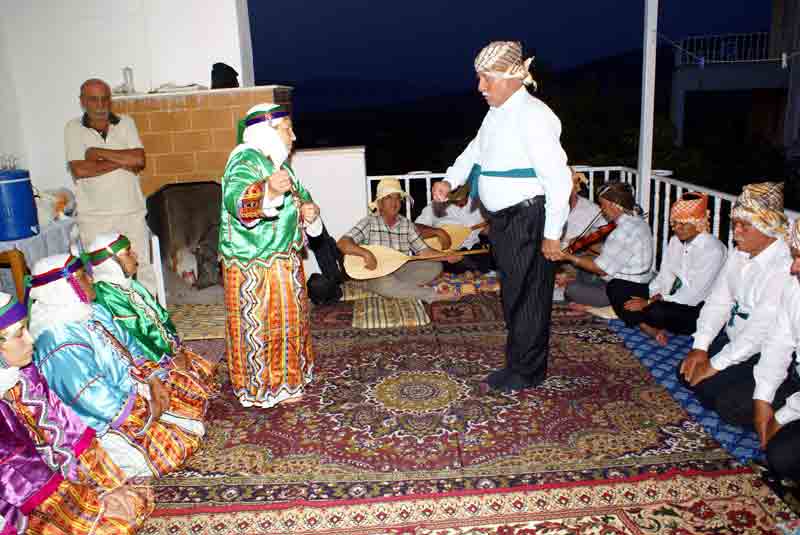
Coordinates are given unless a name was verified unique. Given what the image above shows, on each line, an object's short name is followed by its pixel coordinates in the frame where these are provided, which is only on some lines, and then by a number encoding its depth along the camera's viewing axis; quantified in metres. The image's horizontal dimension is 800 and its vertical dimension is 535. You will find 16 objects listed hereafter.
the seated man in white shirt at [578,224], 4.88
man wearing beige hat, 4.86
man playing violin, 4.16
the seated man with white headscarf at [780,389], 2.34
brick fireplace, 4.92
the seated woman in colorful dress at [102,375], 2.27
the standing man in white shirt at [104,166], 4.22
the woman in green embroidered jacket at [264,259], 2.68
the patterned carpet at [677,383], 2.65
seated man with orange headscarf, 3.62
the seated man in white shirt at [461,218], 5.48
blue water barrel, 3.27
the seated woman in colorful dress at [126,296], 2.85
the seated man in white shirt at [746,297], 2.73
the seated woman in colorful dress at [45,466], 1.89
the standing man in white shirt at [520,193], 2.84
